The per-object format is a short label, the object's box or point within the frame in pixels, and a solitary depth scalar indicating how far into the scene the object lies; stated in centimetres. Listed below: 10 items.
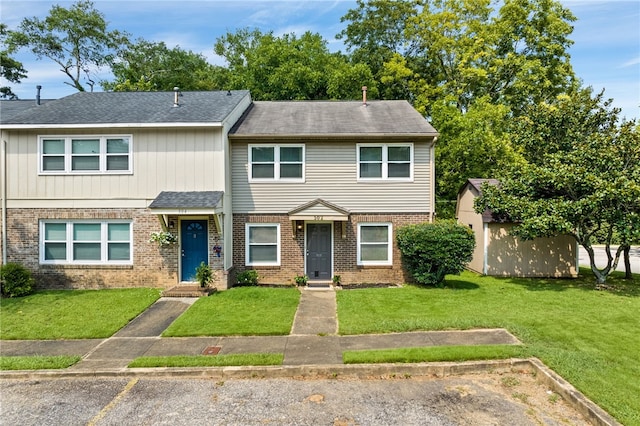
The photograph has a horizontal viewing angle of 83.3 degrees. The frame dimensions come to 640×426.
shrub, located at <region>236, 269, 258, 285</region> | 1270
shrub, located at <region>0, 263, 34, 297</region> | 1112
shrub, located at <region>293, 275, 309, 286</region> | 1284
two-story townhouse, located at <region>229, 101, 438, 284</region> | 1304
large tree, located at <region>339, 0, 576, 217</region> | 2538
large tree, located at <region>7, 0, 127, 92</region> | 2941
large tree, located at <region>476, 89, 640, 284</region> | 1150
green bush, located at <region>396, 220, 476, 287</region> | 1162
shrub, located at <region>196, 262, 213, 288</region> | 1136
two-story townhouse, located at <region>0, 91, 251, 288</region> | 1212
